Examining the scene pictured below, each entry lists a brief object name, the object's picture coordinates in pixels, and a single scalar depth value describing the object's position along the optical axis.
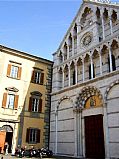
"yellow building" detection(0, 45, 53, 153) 19.86
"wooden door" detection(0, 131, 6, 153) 19.05
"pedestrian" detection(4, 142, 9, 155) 19.21
